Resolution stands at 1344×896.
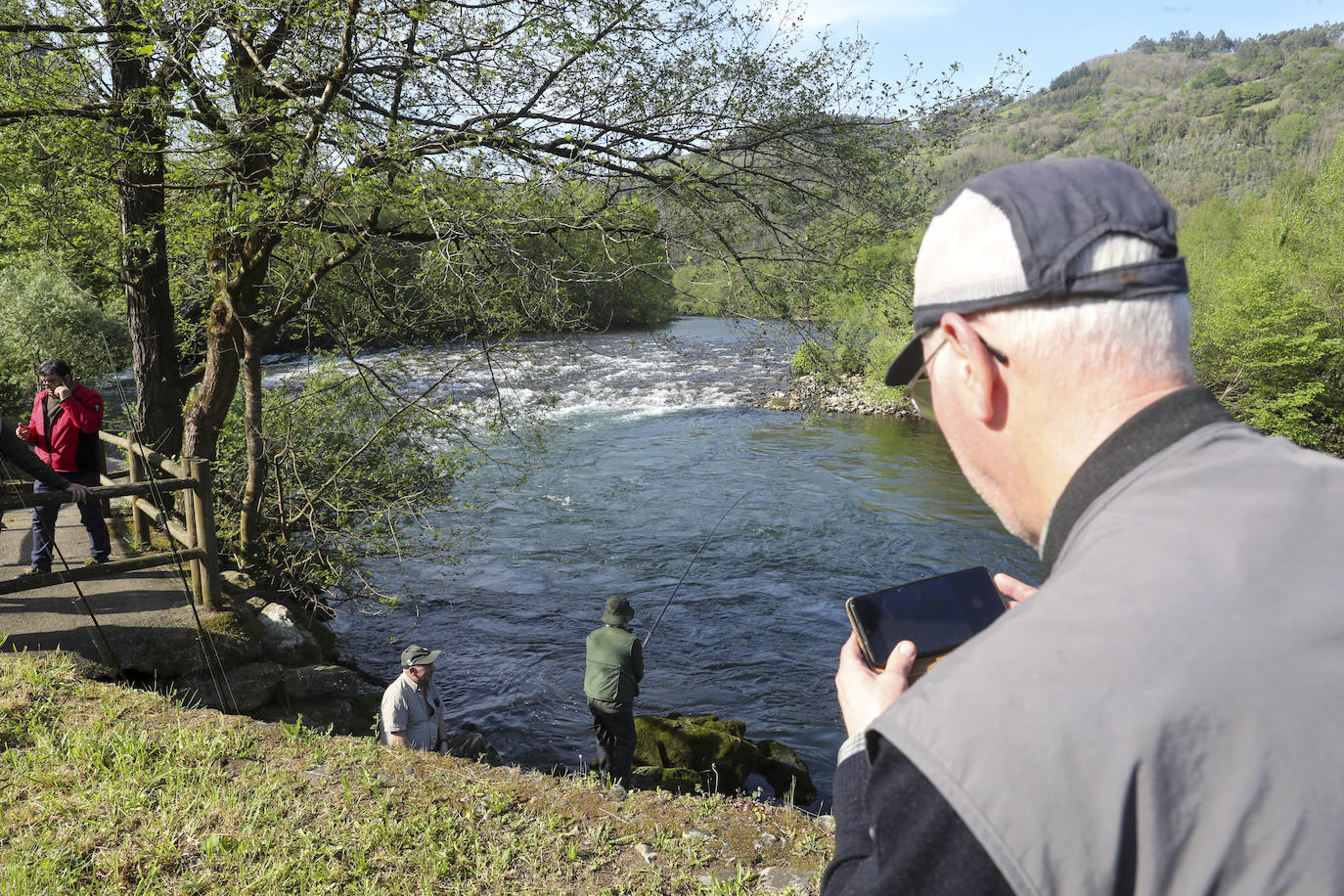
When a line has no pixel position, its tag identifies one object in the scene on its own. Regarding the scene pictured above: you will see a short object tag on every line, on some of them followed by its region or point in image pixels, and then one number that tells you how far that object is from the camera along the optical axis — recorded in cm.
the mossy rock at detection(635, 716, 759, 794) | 871
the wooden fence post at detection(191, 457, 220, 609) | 765
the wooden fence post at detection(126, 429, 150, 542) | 884
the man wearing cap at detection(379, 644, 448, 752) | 695
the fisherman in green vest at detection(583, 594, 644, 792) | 813
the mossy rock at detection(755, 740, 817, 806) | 869
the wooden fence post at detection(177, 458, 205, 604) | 776
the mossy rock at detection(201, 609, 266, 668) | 766
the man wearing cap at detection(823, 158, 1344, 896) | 81
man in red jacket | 794
